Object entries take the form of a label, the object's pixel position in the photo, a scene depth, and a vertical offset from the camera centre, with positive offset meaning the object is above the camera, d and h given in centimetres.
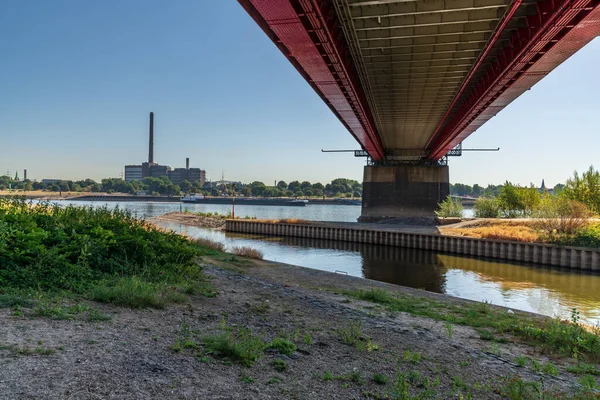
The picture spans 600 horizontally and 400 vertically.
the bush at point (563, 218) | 2808 -128
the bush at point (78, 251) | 720 -119
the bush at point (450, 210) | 4899 -149
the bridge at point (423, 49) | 1192 +588
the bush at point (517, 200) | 4562 -21
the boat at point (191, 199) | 16212 -216
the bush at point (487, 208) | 4691 -117
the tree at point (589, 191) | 3694 +68
